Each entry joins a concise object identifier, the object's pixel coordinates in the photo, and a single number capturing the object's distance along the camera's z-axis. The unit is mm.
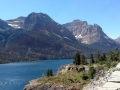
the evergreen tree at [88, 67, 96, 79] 55156
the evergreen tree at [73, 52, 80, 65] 80062
